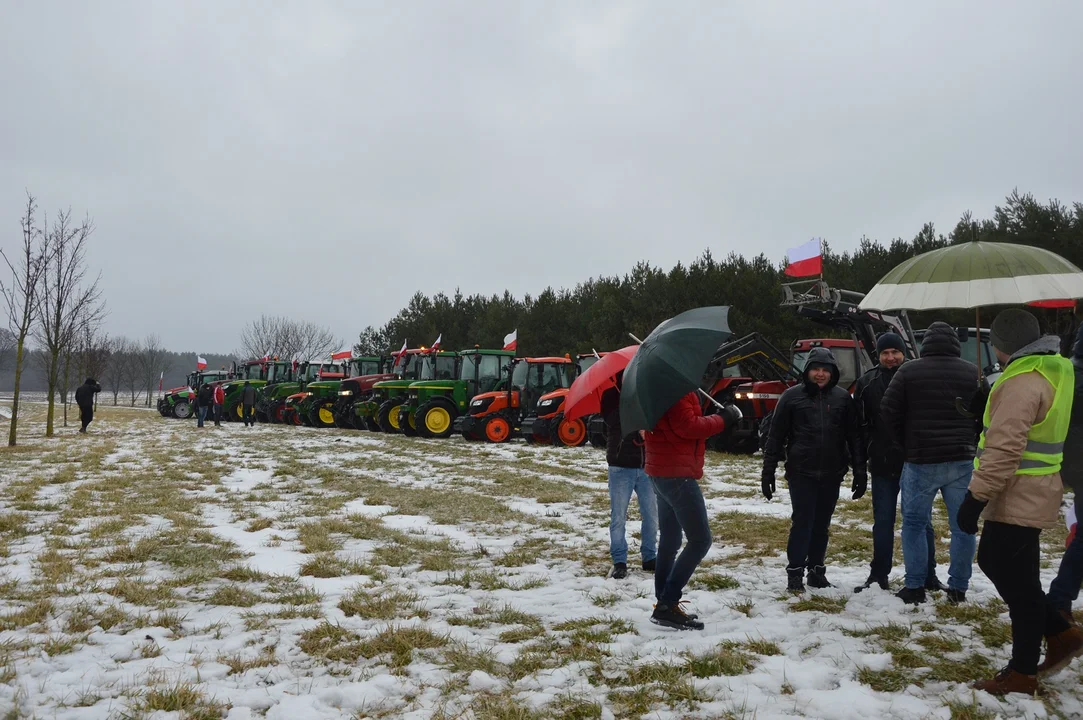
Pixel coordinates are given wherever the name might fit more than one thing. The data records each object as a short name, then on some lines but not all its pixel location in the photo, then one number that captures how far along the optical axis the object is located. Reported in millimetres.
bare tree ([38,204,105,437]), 16562
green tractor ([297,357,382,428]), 24219
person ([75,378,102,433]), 20078
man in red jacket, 4266
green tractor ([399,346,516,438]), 19156
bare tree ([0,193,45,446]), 16078
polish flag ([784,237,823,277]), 12836
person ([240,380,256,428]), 24625
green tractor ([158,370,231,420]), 33000
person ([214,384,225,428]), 26445
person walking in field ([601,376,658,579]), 5641
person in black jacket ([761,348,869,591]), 4934
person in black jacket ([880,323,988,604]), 4543
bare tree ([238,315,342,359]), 49875
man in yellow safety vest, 3252
